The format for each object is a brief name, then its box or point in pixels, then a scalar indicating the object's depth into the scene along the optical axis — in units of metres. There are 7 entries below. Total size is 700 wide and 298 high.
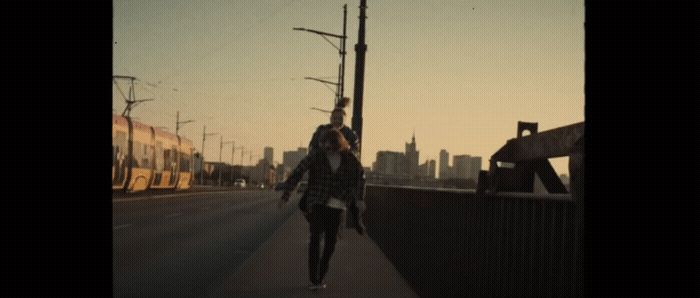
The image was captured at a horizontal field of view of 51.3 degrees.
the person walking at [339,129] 7.49
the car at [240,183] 130.38
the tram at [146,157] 33.31
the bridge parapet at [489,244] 3.29
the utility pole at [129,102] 44.98
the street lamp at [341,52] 24.53
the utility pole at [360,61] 16.69
